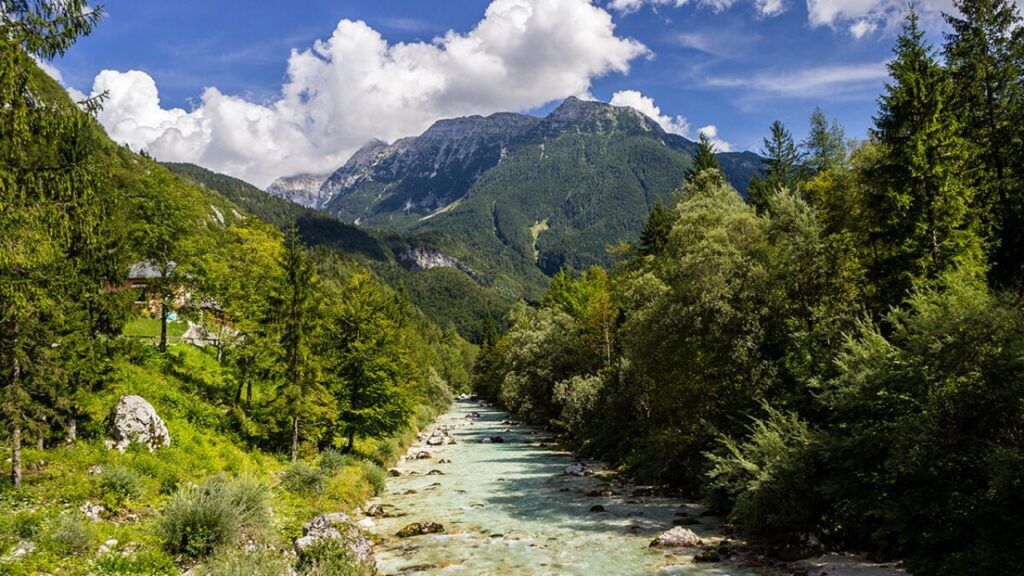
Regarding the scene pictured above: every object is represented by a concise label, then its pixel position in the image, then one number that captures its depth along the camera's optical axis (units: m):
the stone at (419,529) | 23.05
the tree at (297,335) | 32.69
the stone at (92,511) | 16.96
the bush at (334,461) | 30.77
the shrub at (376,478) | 31.73
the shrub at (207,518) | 15.95
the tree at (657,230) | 51.53
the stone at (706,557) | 18.61
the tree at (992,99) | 25.52
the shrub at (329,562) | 16.52
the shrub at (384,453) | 39.99
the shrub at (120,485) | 18.61
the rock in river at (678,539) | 20.36
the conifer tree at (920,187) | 21.80
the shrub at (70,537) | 13.96
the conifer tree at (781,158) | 70.11
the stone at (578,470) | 37.29
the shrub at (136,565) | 13.46
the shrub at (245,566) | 13.26
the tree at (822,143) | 67.06
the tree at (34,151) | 10.73
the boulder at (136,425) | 23.34
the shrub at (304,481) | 26.23
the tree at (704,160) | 62.00
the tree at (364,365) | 36.69
